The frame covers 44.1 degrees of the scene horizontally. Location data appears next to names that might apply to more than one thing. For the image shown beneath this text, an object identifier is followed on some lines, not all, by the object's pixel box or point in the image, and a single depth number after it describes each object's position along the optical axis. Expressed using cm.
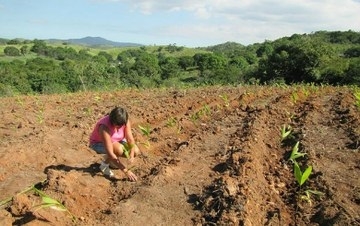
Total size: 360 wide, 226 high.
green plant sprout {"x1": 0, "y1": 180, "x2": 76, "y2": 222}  450
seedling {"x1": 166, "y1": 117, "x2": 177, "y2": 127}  894
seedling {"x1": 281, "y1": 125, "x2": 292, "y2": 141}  733
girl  562
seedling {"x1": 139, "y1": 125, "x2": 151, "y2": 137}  762
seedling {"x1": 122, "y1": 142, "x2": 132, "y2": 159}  608
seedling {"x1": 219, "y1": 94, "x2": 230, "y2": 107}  1094
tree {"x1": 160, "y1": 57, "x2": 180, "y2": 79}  6322
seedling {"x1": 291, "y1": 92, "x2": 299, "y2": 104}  1070
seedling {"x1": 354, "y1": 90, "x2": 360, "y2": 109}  935
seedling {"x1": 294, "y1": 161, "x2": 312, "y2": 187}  521
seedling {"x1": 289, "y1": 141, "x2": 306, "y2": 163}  616
